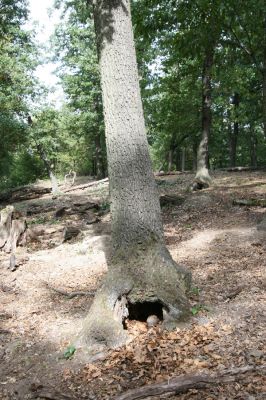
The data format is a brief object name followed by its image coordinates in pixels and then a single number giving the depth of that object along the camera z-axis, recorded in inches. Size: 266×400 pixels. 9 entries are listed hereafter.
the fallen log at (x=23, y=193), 904.9
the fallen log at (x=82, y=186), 938.2
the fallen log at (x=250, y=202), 455.2
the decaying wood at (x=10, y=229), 414.9
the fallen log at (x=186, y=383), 151.6
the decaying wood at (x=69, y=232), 448.1
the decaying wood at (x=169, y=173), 879.4
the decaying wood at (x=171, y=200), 533.6
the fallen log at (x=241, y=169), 803.1
